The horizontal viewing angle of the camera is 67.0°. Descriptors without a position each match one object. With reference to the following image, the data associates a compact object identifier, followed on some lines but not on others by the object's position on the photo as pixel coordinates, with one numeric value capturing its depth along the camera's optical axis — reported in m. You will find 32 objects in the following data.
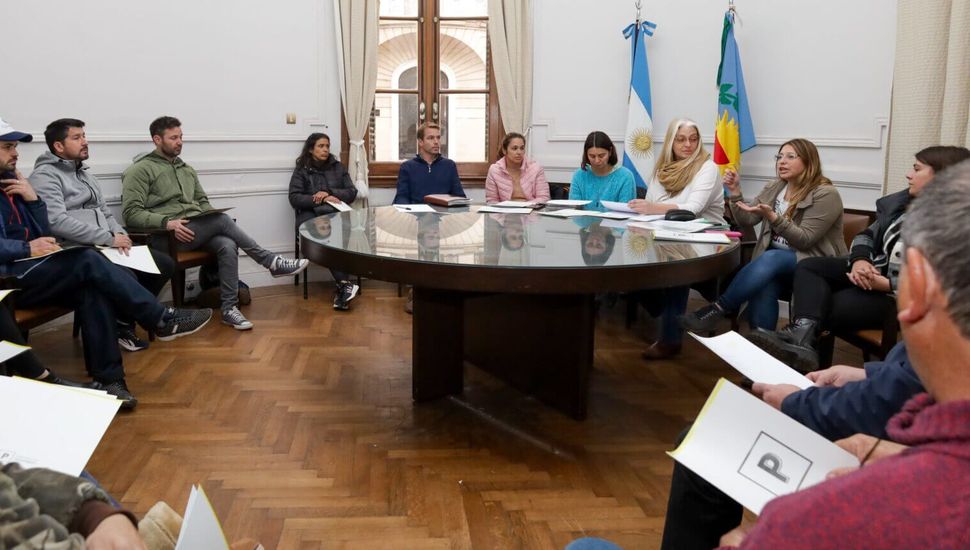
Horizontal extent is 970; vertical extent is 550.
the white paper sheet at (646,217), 3.46
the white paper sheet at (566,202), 4.07
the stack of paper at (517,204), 4.00
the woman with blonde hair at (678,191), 3.76
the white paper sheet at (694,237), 2.74
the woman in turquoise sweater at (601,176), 4.41
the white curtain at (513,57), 5.58
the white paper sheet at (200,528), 1.01
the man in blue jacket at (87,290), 3.04
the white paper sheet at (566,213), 3.62
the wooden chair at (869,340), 2.73
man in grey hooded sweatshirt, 3.73
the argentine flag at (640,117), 5.27
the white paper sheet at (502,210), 3.77
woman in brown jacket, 3.47
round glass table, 2.29
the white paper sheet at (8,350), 1.79
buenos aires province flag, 4.85
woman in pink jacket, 4.96
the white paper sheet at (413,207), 3.84
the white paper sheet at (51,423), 1.24
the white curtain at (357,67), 5.43
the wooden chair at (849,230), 3.78
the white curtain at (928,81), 3.34
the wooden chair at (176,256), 4.27
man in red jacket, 0.66
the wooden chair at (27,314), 2.92
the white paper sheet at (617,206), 3.83
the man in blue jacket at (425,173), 5.22
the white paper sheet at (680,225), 3.06
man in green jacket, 4.38
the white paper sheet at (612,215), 3.52
